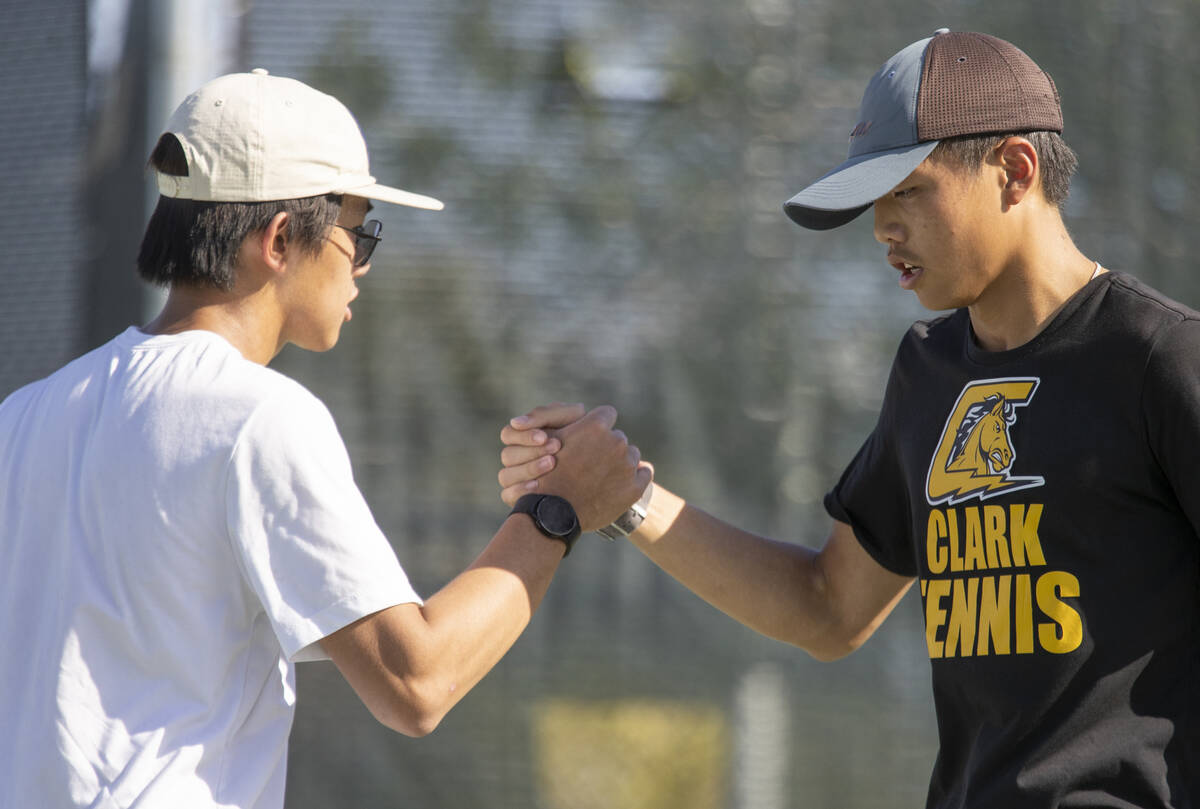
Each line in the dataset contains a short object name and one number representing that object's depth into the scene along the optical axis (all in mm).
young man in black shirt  7674
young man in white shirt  7597
